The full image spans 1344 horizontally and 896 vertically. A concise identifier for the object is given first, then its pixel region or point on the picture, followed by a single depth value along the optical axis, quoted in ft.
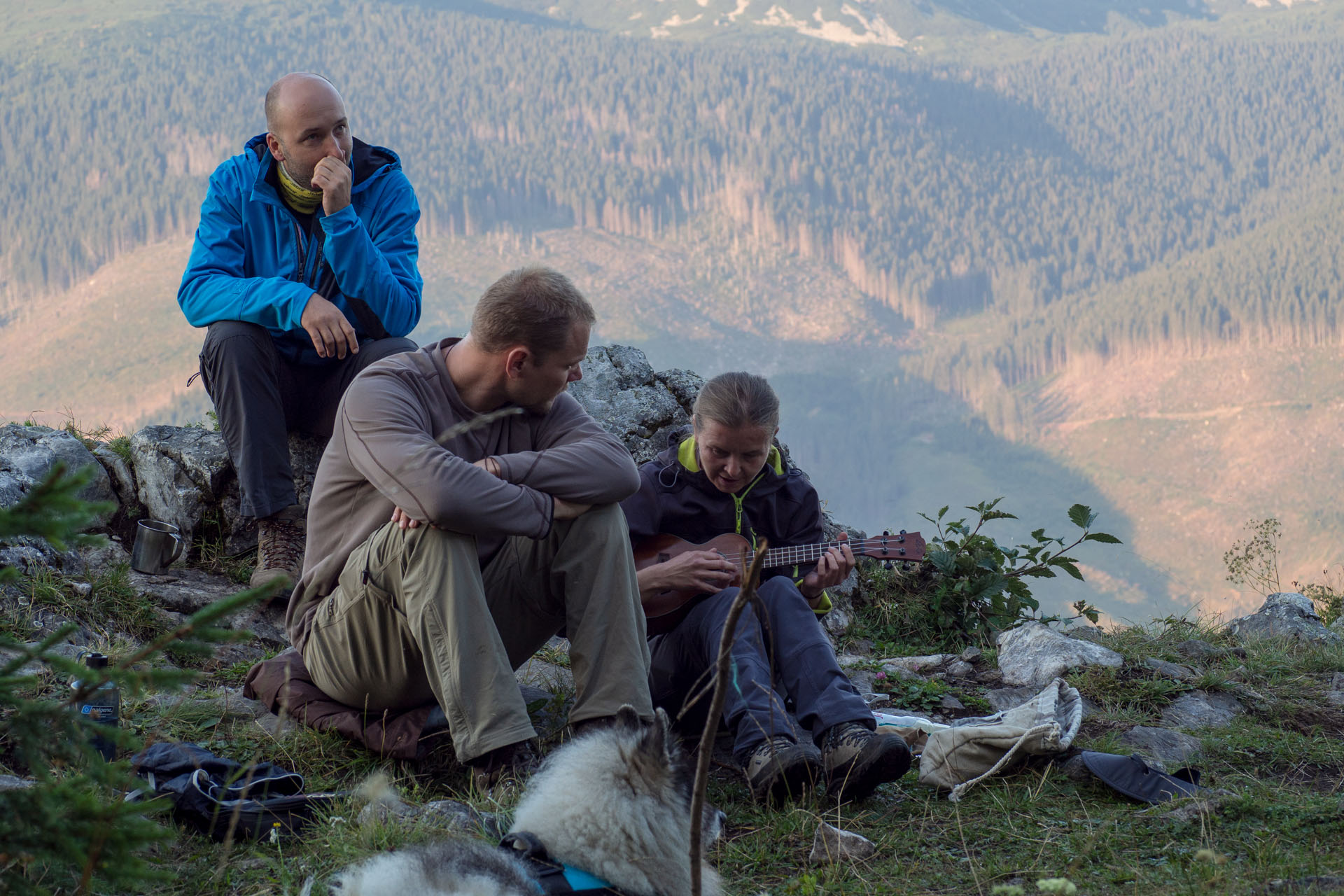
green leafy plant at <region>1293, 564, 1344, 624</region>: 28.35
